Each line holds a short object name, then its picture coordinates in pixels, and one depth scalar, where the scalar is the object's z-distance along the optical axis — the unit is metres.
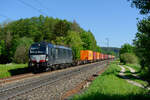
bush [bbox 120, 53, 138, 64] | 55.09
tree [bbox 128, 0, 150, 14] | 7.70
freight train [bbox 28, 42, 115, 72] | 21.78
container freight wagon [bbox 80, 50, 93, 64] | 44.20
